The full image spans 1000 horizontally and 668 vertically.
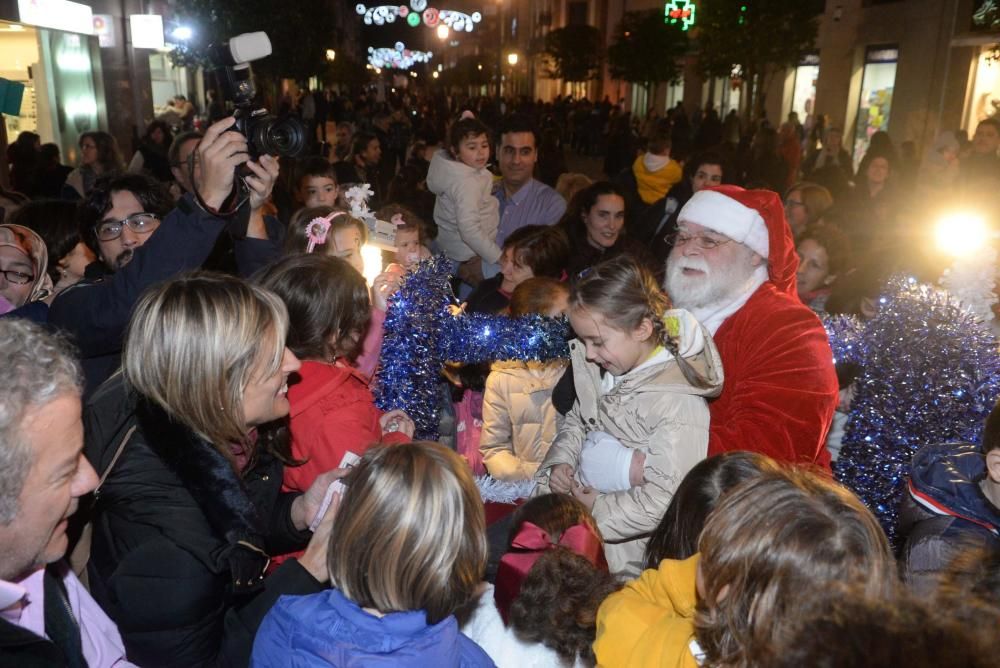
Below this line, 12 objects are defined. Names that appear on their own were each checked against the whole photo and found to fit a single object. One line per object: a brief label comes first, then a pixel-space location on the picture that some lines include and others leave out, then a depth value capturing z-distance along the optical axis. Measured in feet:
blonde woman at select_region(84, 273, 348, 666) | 6.23
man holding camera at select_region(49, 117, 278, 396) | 8.51
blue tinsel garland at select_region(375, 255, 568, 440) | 11.68
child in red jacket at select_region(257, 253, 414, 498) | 8.97
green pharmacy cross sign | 67.05
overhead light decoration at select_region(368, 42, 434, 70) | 198.29
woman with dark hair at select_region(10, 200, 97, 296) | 13.32
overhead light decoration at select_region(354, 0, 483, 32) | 110.73
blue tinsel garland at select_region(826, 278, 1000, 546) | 10.43
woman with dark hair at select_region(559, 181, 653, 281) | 19.15
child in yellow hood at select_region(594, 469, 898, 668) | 5.10
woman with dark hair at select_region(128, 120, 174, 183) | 32.91
